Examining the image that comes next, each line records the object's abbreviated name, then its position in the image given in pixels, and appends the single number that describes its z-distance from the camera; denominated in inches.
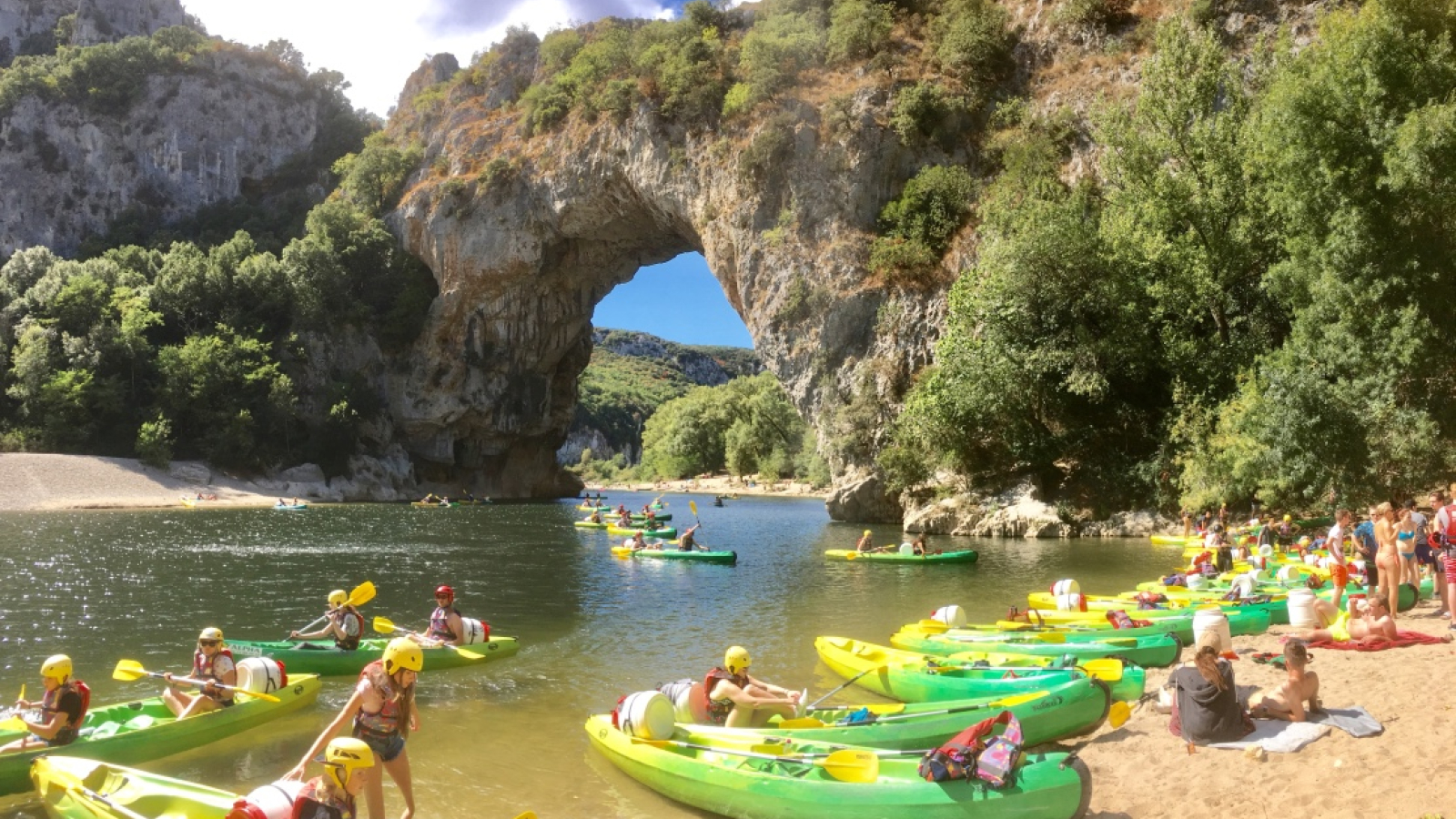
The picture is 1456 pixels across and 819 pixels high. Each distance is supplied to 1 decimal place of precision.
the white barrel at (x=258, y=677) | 403.5
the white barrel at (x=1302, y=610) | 462.6
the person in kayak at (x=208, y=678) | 379.6
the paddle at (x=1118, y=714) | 311.9
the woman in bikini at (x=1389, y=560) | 433.7
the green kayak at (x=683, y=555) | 970.7
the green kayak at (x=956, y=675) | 371.9
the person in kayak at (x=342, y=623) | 498.9
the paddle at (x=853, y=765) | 275.9
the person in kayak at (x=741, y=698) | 340.8
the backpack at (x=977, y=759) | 254.8
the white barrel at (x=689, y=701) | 346.0
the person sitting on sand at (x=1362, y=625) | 400.8
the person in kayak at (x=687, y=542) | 1016.2
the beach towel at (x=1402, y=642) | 394.0
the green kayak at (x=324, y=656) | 482.0
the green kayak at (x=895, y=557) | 930.1
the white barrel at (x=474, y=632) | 528.7
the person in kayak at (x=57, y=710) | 330.3
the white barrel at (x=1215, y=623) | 357.6
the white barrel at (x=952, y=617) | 525.3
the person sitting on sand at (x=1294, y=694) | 292.7
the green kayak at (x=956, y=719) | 322.3
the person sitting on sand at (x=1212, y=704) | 289.4
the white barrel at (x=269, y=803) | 223.1
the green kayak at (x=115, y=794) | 271.4
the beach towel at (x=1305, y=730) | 279.0
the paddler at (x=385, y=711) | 255.9
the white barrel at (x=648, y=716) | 327.8
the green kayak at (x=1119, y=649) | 440.5
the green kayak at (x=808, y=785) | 252.8
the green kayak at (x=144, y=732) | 320.8
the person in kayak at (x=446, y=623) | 523.5
